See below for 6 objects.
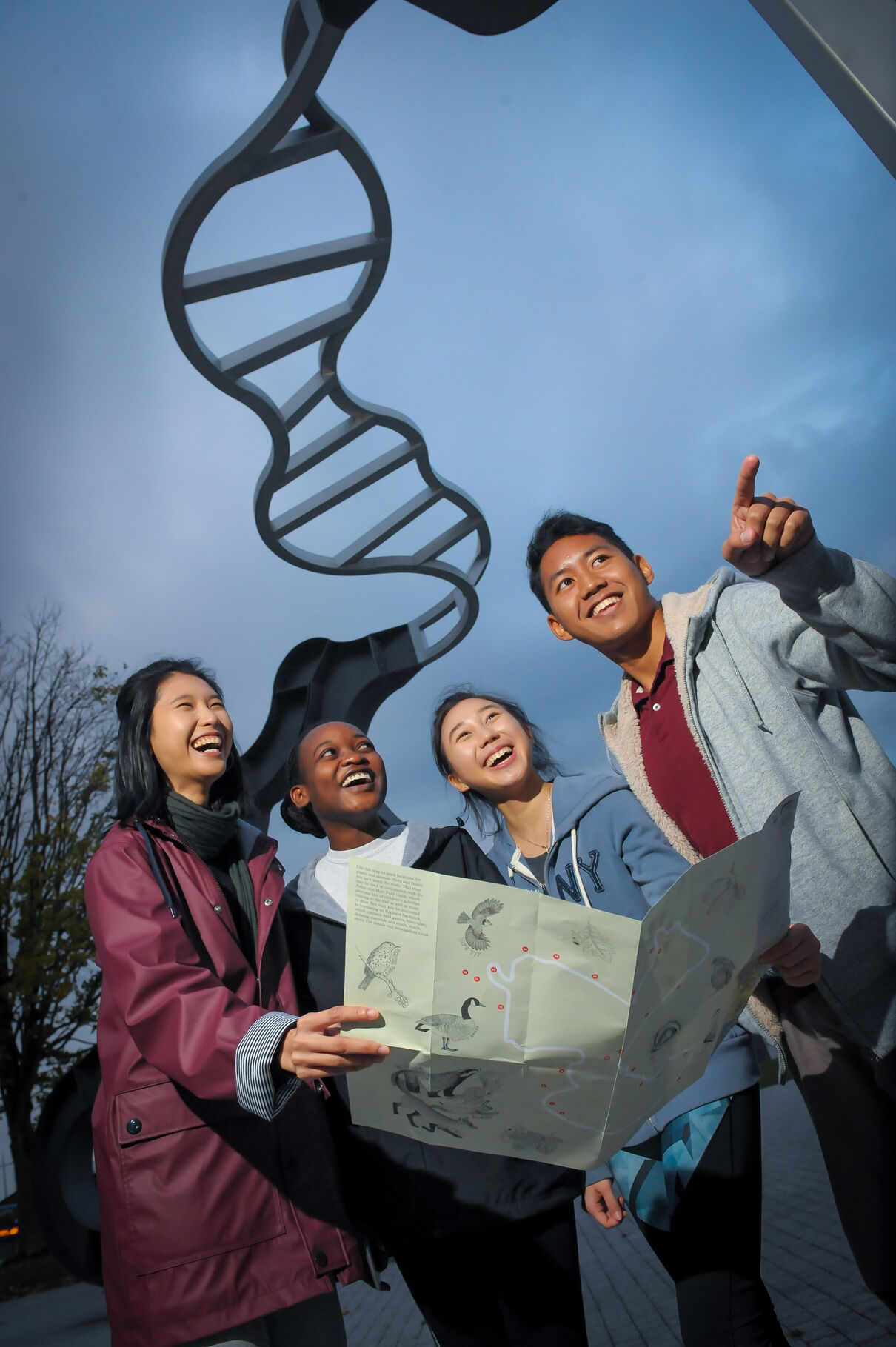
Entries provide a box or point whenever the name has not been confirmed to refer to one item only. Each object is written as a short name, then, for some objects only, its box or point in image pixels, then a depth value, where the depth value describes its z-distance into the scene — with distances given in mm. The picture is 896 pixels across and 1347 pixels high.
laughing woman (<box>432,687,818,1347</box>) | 1589
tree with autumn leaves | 8812
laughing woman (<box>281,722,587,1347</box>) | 1730
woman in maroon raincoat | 1392
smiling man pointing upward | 1546
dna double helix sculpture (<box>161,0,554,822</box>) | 5012
